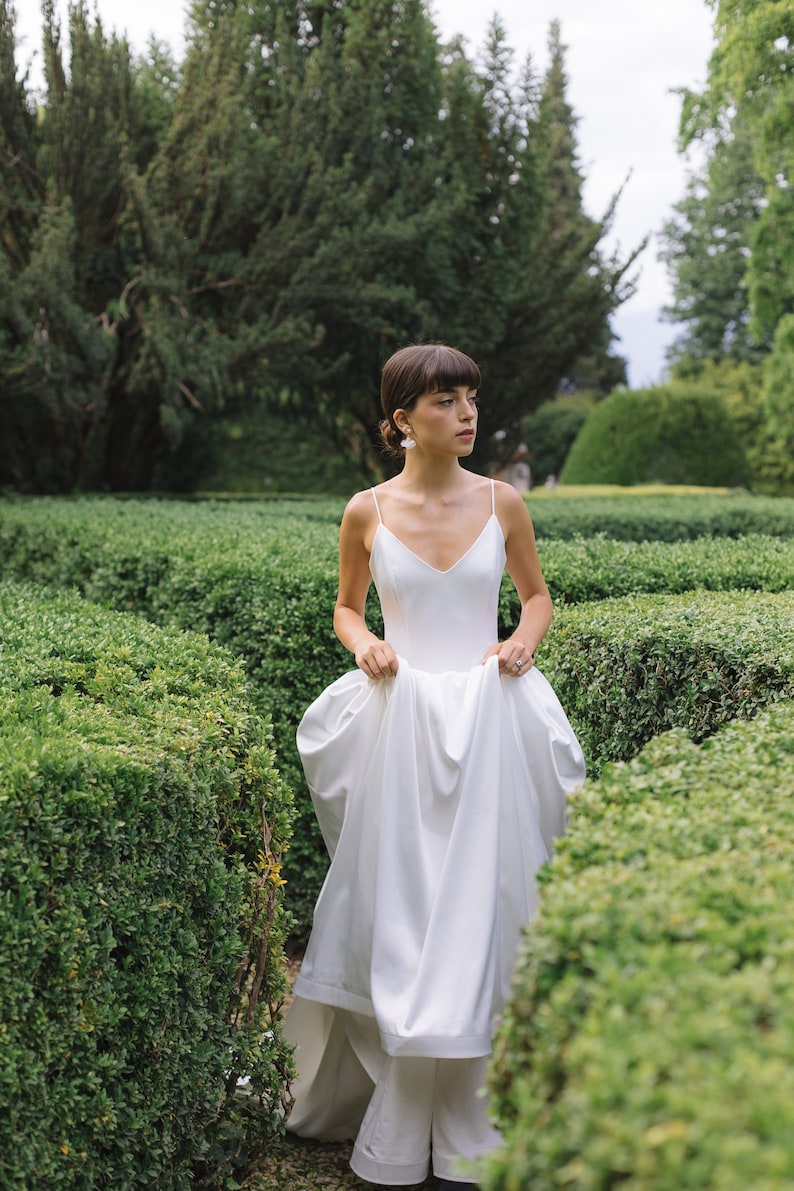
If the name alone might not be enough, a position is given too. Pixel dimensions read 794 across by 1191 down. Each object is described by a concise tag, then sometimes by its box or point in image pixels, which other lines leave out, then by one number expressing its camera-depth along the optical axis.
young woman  3.09
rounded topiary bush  22.72
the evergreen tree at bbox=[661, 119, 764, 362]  40.47
